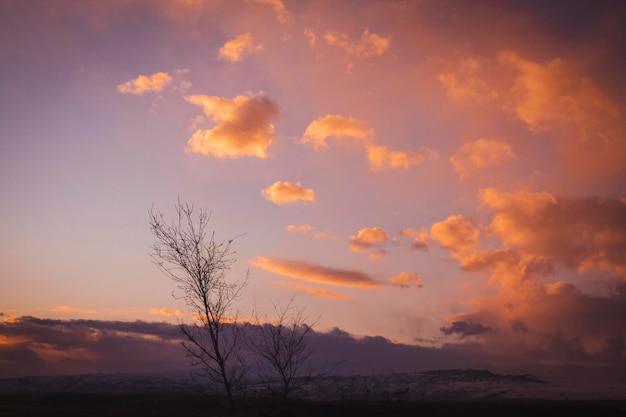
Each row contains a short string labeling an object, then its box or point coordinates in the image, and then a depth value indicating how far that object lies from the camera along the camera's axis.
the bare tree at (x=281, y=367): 19.06
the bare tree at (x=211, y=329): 18.78
